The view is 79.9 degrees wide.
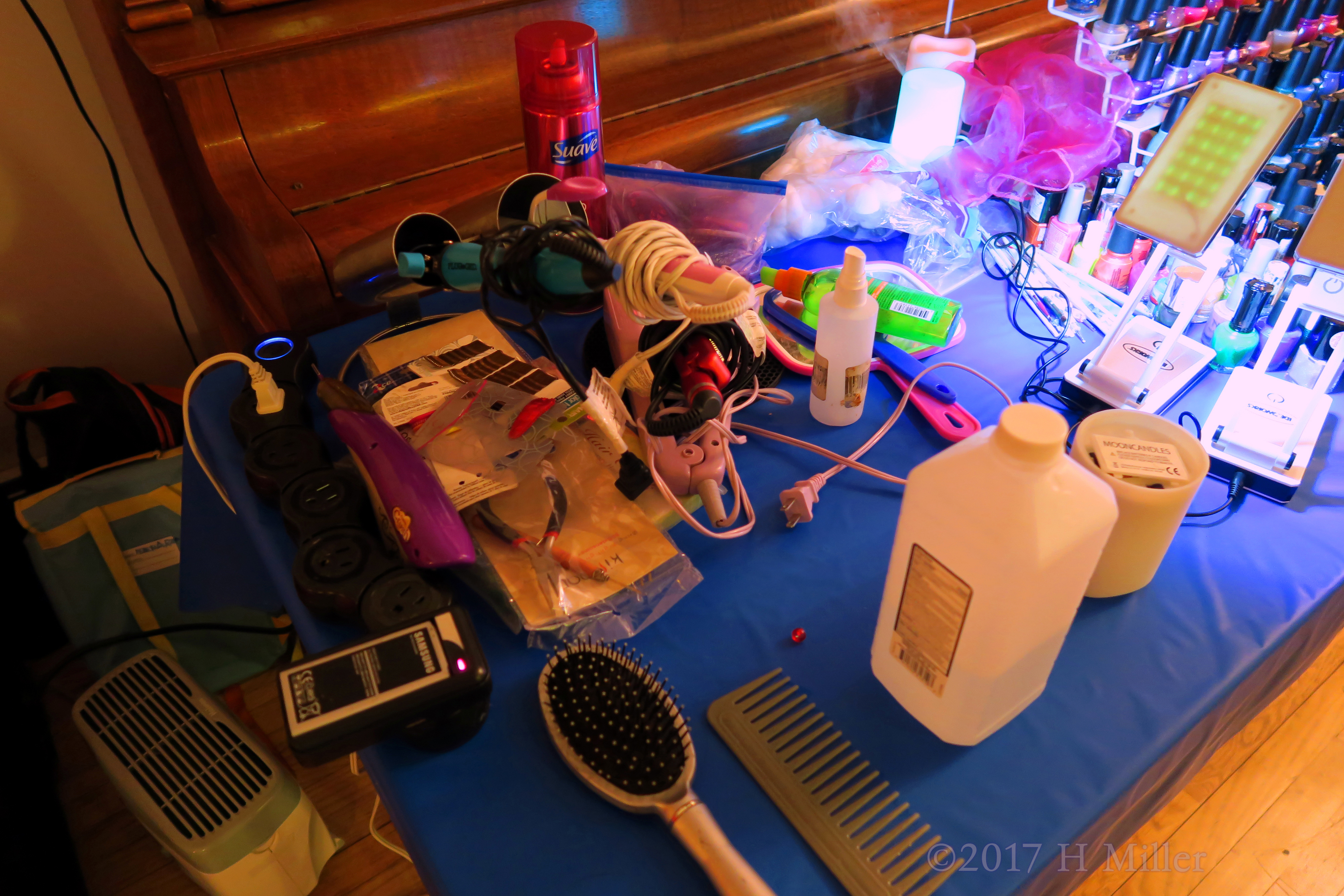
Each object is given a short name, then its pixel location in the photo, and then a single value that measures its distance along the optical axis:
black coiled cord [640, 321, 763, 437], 0.68
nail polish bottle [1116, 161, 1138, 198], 1.06
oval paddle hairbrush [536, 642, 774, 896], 0.52
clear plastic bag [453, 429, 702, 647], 0.66
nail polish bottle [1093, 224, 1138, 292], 1.01
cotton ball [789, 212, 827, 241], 1.10
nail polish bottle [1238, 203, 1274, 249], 0.96
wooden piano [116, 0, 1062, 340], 1.03
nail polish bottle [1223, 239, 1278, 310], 0.91
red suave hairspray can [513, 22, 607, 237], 0.88
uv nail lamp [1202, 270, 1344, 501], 0.79
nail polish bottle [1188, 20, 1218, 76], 1.13
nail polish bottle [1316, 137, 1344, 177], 1.04
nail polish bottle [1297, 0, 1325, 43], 1.24
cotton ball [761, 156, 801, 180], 1.16
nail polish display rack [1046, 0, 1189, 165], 1.15
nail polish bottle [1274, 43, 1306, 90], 1.13
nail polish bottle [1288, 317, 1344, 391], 0.88
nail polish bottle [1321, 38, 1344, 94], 1.17
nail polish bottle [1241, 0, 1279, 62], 1.19
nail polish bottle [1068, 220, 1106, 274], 1.04
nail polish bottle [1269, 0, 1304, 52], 1.20
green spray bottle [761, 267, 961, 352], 0.94
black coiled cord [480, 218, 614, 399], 0.60
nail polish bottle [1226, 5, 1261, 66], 1.20
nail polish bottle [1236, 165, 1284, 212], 0.96
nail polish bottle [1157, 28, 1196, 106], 1.15
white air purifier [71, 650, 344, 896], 0.97
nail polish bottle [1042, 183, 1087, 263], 1.06
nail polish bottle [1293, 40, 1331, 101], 1.12
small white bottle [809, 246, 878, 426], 0.77
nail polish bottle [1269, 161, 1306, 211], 0.97
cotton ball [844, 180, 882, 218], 1.09
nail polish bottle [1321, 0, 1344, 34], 1.27
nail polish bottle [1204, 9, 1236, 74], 1.16
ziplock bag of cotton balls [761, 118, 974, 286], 1.10
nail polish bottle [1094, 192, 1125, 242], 1.04
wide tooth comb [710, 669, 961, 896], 0.53
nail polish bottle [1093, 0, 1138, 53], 1.13
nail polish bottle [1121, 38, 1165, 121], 1.11
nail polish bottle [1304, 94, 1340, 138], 1.09
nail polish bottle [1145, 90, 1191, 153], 1.08
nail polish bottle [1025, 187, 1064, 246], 1.10
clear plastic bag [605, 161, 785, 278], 0.97
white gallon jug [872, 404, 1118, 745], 0.48
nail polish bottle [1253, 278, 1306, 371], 0.92
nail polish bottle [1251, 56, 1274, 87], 1.13
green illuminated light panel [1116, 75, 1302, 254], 0.76
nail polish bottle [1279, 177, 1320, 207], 0.97
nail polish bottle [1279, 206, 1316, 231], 0.94
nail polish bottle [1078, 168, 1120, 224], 1.04
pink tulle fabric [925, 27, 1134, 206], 1.18
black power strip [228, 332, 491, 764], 0.52
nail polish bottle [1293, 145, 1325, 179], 1.00
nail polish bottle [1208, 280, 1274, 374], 0.90
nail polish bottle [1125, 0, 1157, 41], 1.12
